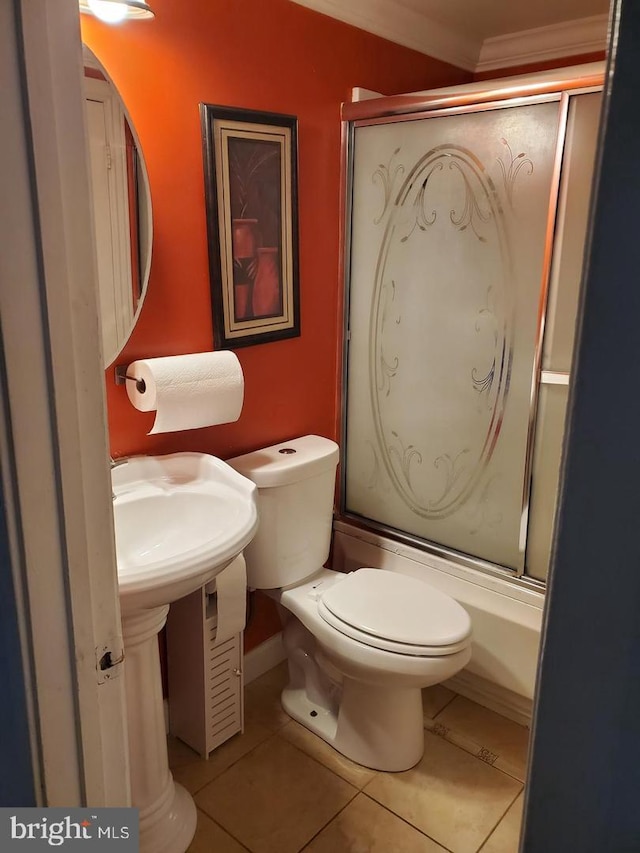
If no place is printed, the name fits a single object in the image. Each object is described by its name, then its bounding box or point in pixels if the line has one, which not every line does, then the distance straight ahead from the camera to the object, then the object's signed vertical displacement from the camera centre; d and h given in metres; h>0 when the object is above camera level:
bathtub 2.03 -1.10
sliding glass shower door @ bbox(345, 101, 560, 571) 1.90 -0.21
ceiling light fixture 1.45 +0.49
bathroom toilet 1.81 -1.02
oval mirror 1.56 +0.07
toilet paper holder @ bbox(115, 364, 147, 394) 1.74 -0.33
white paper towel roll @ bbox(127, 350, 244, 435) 1.68 -0.36
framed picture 1.84 +0.06
